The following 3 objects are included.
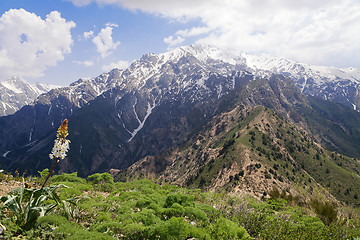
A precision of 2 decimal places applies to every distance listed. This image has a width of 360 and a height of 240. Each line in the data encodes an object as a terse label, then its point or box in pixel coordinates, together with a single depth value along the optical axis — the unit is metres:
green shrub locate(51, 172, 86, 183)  17.17
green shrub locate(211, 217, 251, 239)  8.76
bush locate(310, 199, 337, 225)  15.81
